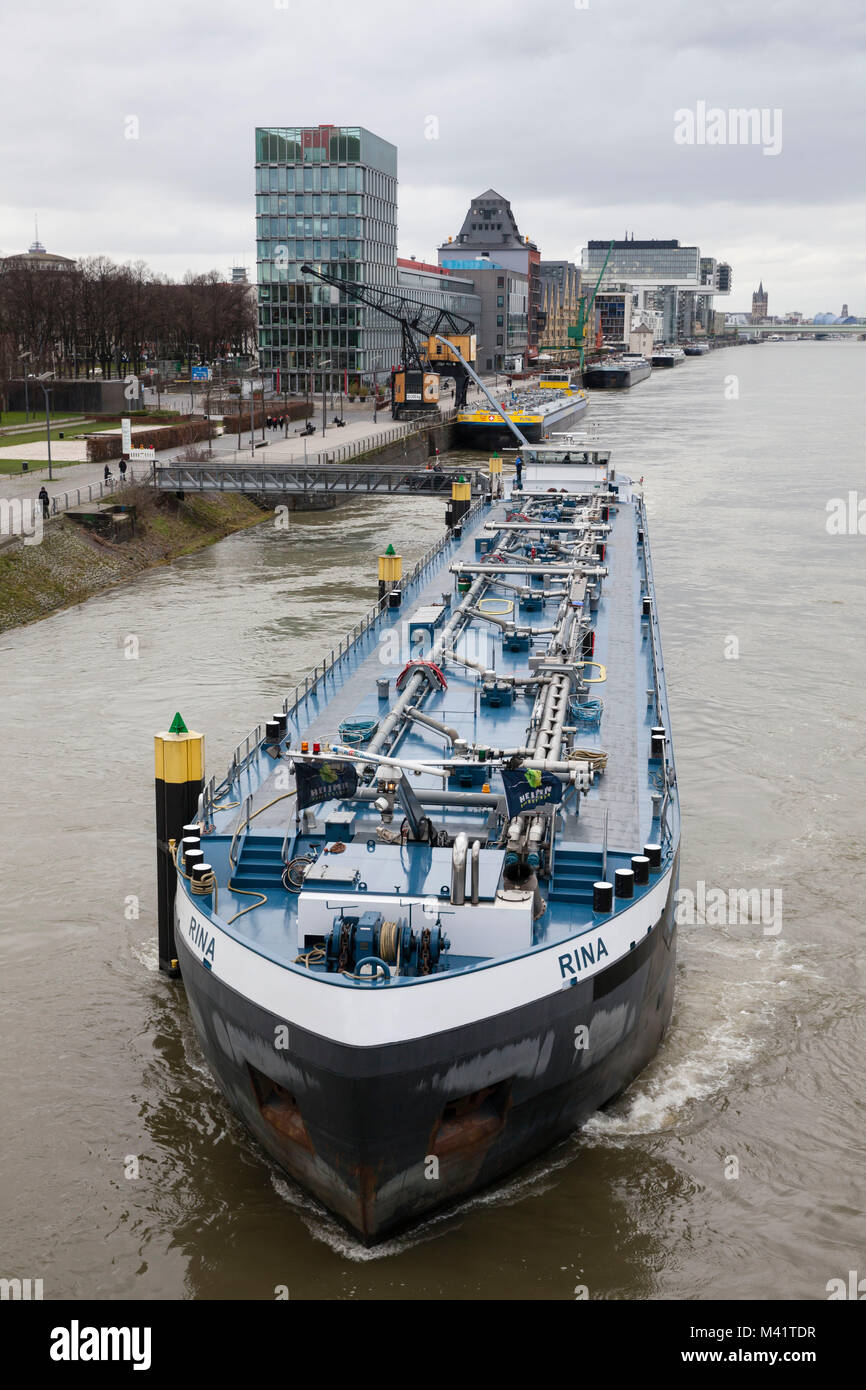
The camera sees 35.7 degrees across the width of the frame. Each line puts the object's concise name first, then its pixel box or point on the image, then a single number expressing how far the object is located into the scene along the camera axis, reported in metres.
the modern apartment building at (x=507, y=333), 175.88
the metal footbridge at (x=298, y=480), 63.62
